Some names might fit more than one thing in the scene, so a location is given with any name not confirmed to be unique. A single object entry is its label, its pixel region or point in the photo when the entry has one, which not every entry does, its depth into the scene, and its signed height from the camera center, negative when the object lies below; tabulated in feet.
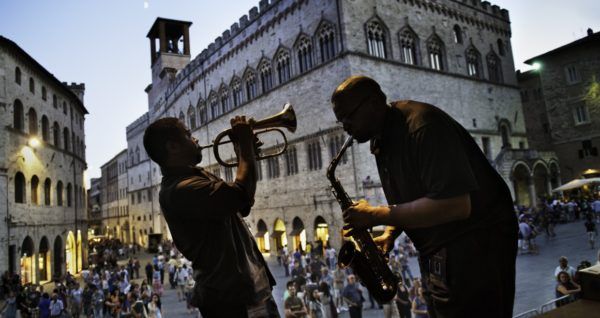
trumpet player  7.42 +0.05
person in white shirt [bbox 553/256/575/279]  25.74 -5.28
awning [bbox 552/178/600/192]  68.08 +0.28
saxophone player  5.57 -0.08
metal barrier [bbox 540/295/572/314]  18.47 -6.45
